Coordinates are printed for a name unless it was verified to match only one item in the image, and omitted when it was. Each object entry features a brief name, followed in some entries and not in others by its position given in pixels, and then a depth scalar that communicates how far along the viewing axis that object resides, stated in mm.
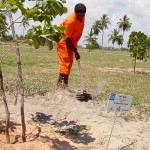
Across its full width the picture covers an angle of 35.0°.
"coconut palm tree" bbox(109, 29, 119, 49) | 52829
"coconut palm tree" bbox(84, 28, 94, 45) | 42543
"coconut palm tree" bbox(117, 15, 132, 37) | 55339
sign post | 3331
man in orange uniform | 4934
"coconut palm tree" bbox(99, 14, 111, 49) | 55633
